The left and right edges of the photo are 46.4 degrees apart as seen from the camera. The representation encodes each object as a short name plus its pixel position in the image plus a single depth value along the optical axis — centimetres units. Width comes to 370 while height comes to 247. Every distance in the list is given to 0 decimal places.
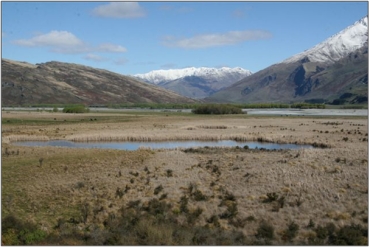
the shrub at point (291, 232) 2202
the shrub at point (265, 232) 2206
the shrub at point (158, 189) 3048
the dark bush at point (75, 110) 17000
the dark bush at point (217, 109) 16488
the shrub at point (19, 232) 2198
